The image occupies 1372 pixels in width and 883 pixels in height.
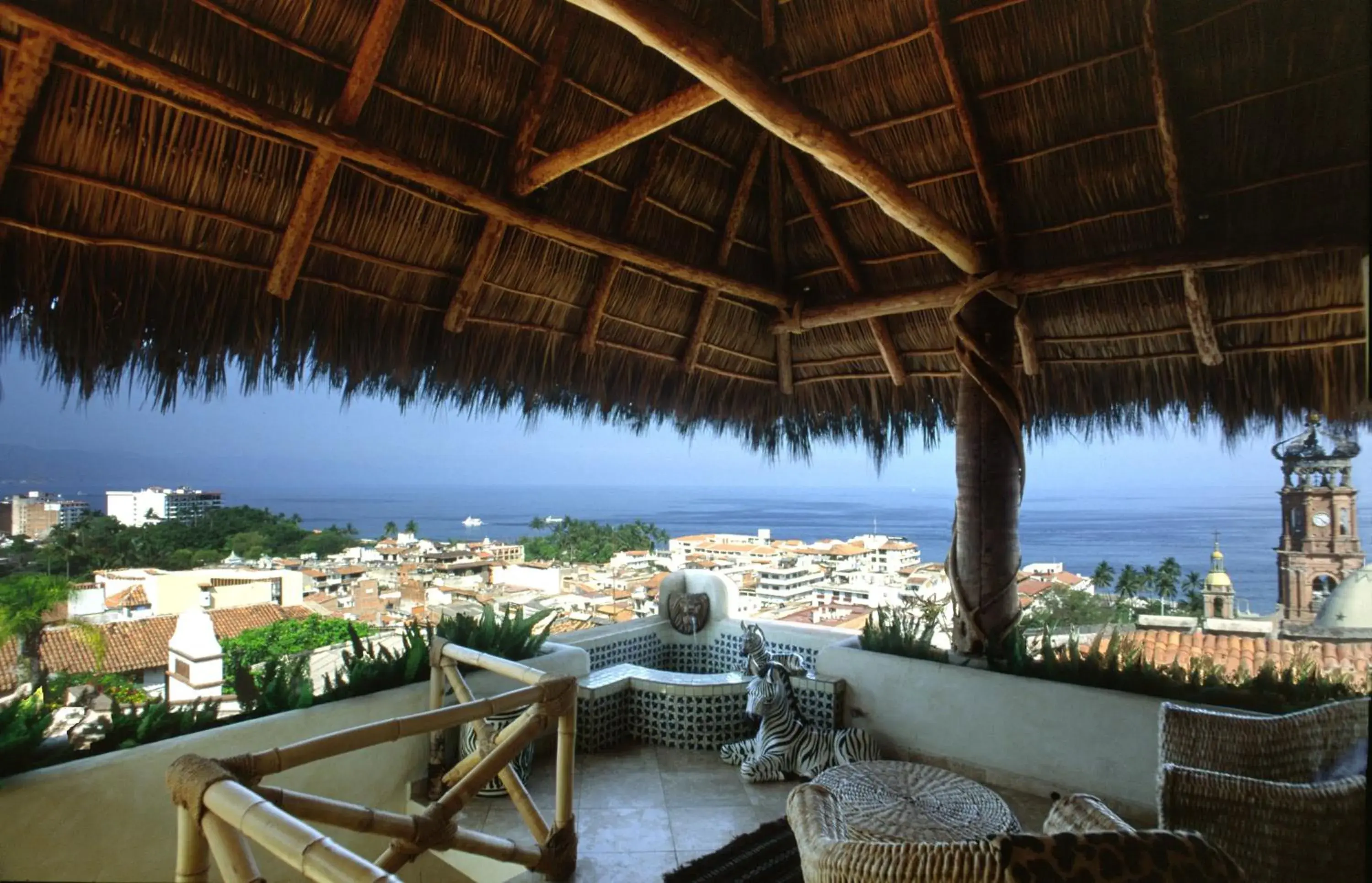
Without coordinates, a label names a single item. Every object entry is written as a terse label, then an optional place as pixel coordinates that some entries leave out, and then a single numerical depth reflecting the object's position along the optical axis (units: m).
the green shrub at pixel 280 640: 2.99
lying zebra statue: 3.46
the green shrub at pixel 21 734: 2.15
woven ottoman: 2.32
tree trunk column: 3.76
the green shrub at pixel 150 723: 2.42
